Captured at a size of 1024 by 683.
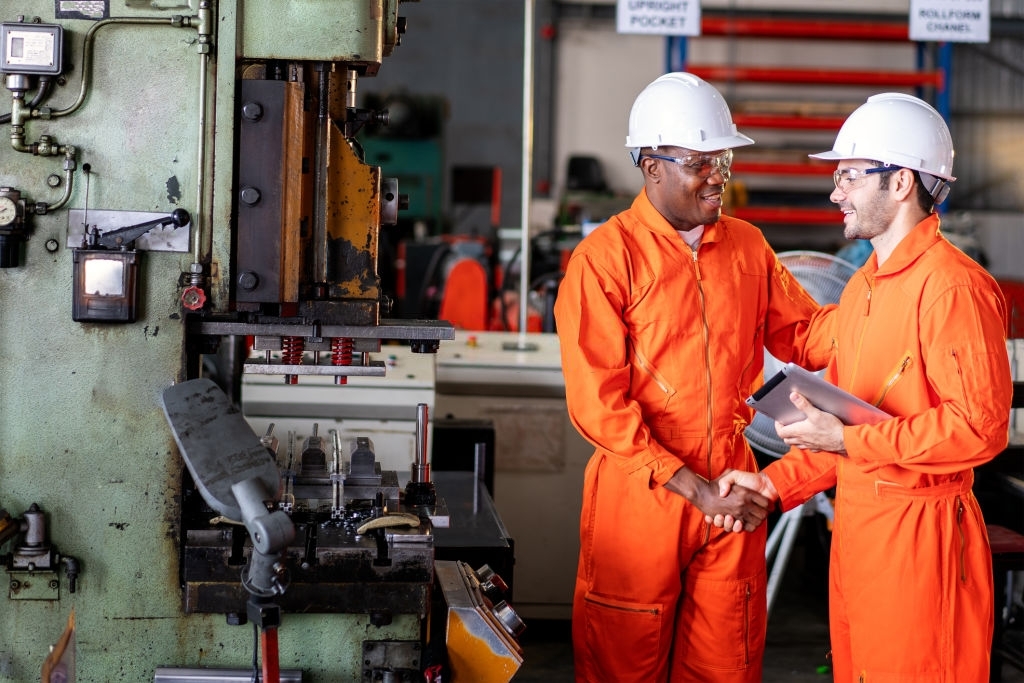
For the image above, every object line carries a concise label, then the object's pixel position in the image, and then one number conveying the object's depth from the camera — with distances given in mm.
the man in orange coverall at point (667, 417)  2199
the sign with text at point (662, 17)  4473
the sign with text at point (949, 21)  4660
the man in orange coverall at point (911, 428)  1911
